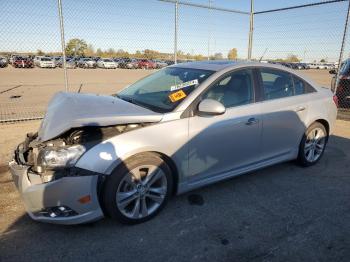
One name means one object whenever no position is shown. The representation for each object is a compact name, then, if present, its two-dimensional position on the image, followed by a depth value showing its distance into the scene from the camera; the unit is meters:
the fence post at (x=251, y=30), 9.64
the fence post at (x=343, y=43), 7.03
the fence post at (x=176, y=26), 7.70
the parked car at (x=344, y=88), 8.59
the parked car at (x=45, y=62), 37.32
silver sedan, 2.67
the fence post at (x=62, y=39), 6.10
